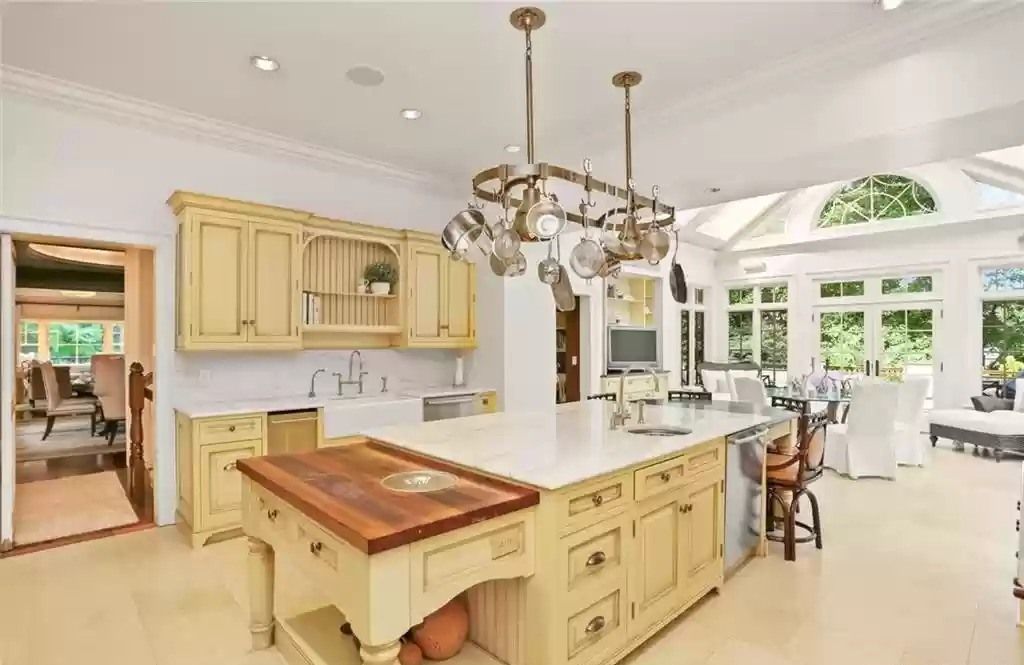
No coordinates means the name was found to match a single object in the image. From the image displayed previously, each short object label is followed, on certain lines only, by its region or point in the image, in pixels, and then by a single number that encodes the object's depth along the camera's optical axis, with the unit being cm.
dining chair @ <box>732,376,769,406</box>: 612
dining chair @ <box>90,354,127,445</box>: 666
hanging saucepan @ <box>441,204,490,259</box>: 256
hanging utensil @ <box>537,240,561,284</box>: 302
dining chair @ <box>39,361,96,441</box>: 714
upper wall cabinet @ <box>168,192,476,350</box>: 378
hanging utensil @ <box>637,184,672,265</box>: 271
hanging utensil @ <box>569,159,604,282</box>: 276
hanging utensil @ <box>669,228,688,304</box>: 314
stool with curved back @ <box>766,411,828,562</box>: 341
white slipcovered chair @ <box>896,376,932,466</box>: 595
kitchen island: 152
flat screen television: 789
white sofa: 594
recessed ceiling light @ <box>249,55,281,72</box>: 306
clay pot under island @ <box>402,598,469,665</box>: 198
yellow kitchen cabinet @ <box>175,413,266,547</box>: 354
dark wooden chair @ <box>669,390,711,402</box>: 470
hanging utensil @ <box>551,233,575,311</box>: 312
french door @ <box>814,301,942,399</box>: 768
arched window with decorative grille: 765
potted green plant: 488
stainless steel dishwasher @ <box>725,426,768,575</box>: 290
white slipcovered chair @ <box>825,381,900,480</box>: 545
